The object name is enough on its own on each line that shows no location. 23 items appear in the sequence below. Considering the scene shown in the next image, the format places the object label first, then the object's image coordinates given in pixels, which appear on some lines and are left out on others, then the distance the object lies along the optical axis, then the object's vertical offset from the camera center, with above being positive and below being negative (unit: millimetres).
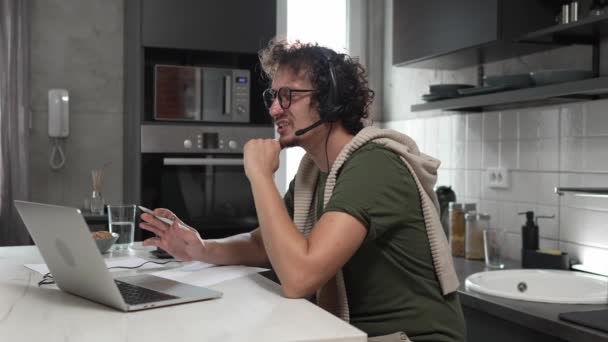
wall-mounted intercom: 3387 +165
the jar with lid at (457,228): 2746 -329
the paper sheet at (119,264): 1556 -290
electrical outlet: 2725 -117
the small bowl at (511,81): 2292 +244
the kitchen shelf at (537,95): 2010 +189
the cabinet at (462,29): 2332 +460
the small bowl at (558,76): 2098 +241
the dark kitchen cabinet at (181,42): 3209 +522
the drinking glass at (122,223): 1933 -224
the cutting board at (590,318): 1605 -422
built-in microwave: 3266 +269
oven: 3230 -143
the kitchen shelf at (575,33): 2006 +386
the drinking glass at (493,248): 2469 -368
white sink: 2072 -432
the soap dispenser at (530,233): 2420 -303
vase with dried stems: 3180 -251
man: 1317 -152
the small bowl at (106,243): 1767 -260
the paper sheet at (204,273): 1427 -289
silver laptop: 1116 -221
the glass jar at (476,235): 2631 -339
